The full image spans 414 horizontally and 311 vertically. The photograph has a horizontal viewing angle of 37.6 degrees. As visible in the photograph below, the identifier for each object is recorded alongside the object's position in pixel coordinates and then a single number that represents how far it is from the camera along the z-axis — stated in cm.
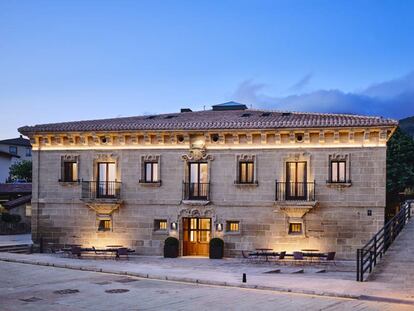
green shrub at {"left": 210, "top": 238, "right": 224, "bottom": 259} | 2977
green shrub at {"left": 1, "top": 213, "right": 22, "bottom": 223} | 4546
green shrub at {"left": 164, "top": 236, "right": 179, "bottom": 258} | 3028
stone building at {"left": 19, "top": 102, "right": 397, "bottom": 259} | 2880
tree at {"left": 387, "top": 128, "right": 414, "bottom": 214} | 4409
